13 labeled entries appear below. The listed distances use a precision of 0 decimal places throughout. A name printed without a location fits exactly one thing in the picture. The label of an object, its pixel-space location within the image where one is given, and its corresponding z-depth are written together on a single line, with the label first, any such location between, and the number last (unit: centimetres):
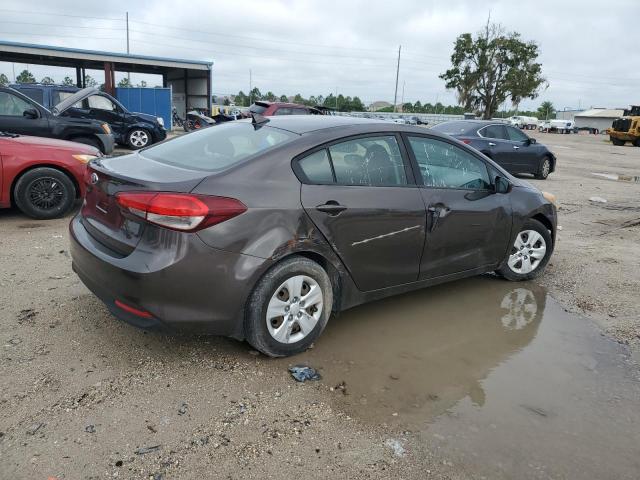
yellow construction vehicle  3778
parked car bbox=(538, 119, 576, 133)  7106
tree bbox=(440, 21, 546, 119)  5631
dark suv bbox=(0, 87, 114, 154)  938
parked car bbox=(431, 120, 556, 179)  1281
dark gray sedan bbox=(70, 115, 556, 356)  301
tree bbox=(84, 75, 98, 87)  3656
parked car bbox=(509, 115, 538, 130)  8194
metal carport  2491
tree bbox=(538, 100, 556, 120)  12048
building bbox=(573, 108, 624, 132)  8812
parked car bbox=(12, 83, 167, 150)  1514
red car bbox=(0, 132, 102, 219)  617
